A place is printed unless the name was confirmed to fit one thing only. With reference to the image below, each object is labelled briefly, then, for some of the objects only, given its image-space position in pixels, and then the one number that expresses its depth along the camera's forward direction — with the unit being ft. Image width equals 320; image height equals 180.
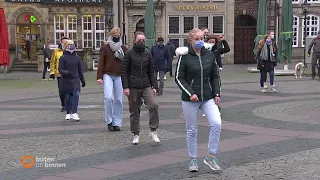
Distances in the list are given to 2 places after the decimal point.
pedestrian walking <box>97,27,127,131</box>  30.28
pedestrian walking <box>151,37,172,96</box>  52.22
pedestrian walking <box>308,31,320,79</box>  64.34
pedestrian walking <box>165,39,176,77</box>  69.91
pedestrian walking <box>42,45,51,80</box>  78.95
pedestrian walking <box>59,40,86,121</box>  35.60
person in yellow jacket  40.06
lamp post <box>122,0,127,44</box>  104.94
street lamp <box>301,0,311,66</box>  88.64
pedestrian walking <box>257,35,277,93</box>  50.24
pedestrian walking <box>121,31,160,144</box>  27.17
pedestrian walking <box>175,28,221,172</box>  20.53
